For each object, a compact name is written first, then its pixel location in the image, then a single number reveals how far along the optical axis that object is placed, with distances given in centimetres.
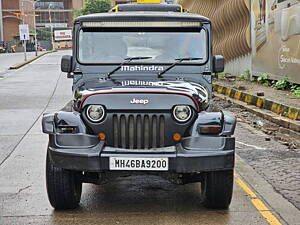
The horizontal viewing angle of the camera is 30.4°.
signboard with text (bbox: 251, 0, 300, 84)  1380
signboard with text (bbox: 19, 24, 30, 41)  4219
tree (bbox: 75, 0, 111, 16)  9167
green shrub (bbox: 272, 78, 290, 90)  1477
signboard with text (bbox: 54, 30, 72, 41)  9488
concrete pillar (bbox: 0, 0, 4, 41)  8706
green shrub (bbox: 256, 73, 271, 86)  1647
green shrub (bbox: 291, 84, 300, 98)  1325
